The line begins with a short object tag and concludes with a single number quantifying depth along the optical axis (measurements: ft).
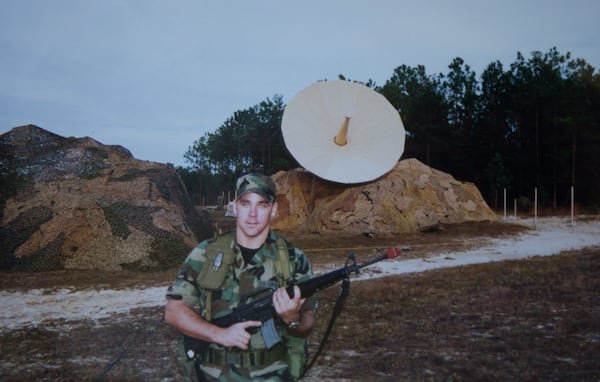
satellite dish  68.69
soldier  8.80
